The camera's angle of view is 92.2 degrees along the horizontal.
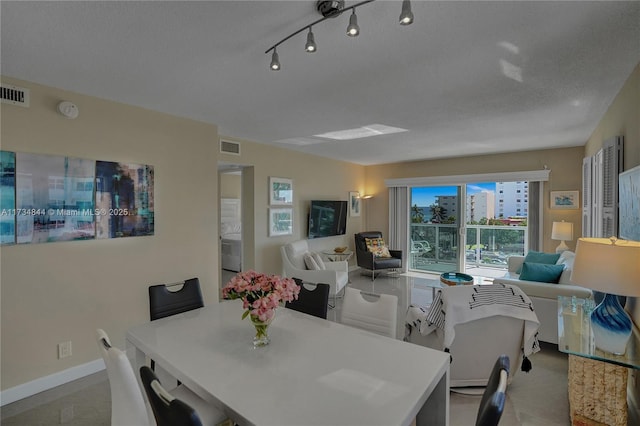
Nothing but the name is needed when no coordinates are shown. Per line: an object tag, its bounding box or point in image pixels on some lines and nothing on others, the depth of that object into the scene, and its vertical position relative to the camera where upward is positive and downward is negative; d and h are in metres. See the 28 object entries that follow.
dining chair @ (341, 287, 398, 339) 2.05 -0.71
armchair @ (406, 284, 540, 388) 2.35 -0.91
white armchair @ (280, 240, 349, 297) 4.53 -0.92
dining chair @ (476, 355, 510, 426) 0.95 -0.62
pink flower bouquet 1.60 -0.45
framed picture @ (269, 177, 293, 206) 5.12 +0.33
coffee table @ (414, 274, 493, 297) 5.63 -1.40
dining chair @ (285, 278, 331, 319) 2.30 -0.69
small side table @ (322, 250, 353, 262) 5.95 -0.87
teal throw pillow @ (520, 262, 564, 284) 3.33 -0.67
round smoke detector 2.64 +0.87
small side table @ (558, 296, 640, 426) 1.85 -1.10
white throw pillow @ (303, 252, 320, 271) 4.82 -0.82
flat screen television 5.85 -0.15
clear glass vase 1.63 -0.65
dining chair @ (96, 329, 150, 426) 1.28 -0.77
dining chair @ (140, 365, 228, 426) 0.99 -0.66
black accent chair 6.35 -1.00
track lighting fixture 1.35 +1.02
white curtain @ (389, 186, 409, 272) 7.20 -0.19
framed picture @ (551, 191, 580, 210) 5.22 +0.21
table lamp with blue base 1.68 -0.38
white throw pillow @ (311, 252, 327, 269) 4.98 -0.81
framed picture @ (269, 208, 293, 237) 5.11 -0.19
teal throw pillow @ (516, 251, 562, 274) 4.40 -0.67
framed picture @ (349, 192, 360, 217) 7.18 +0.17
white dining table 1.11 -0.72
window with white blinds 2.66 +0.24
